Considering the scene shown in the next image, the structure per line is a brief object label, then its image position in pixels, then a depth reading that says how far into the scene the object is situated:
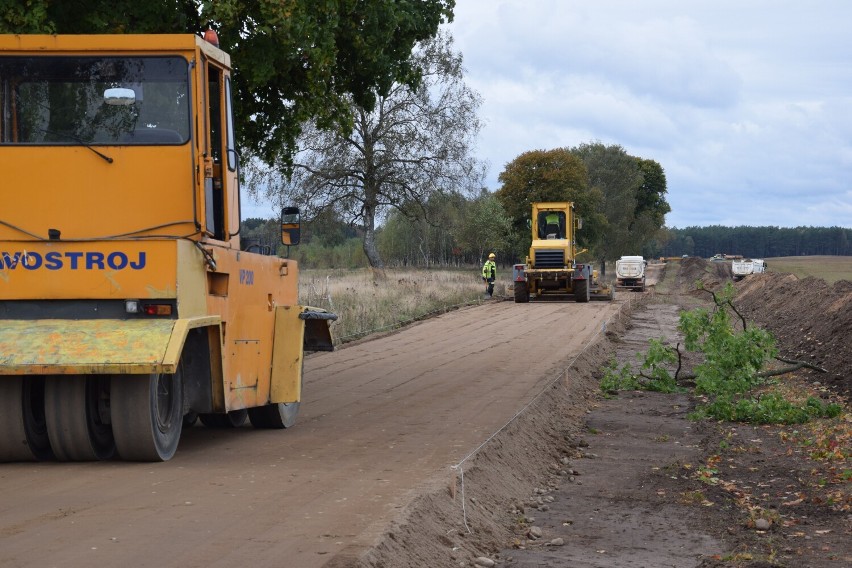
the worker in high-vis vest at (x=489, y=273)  45.59
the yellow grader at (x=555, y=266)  42.81
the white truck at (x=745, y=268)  79.06
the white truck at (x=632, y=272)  59.66
